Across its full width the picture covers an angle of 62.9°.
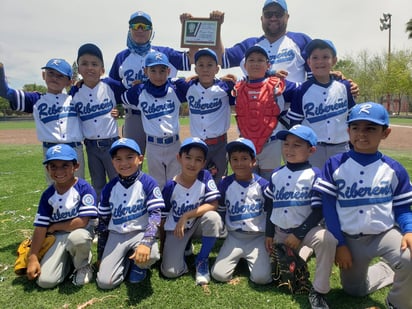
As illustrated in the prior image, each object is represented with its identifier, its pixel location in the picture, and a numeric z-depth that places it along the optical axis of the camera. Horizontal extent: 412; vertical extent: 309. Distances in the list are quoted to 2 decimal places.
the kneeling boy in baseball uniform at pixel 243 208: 3.45
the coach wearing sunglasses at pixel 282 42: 4.45
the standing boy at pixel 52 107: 4.08
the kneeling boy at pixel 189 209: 3.43
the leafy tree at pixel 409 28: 44.75
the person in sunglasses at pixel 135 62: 4.72
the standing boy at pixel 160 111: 4.36
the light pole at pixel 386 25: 44.00
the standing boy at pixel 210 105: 4.31
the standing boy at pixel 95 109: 4.27
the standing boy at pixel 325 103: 3.92
